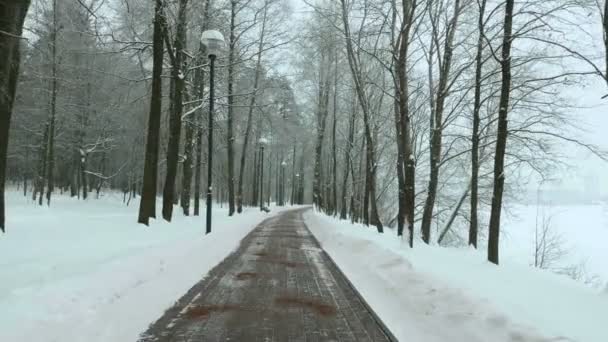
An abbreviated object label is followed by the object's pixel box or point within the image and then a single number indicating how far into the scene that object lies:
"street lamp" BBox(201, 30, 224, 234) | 13.73
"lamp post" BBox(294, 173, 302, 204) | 80.20
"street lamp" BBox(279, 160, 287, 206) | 64.12
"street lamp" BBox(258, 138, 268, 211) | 30.82
